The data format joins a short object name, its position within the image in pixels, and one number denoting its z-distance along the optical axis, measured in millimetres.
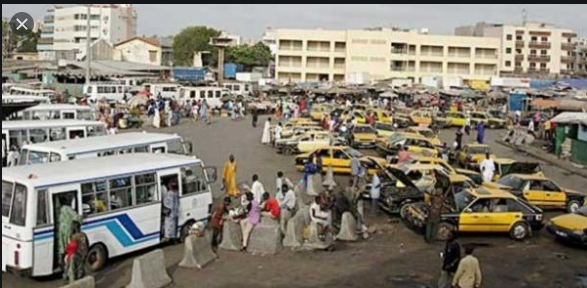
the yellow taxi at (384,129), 37000
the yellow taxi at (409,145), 30462
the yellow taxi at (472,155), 29719
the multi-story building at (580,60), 125588
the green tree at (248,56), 112312
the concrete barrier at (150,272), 12391
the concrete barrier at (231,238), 15672
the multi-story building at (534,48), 119562
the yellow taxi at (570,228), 17047
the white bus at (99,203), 12750
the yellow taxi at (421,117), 47688
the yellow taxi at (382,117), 45062
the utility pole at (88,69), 50584
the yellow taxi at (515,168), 25656
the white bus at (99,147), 18266
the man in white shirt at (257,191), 18133
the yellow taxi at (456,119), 49875
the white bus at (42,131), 23188
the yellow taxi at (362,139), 35938
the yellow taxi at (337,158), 27141
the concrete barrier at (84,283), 11313
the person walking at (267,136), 36250
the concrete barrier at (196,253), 14133
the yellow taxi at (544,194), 21719
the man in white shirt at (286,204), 16453
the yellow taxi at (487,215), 17781
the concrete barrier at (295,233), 15984
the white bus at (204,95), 57938
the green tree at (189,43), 116188
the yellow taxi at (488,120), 51228
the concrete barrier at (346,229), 17109
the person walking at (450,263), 12766
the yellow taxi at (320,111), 47038
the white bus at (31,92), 48125
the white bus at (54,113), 30250
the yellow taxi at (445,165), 23759
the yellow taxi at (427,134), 34609
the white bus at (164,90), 60144
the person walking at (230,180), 21125
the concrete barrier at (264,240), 15625
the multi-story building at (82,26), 143875
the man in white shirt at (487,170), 24484
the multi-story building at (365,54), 95188
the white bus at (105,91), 54919
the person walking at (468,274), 11883
